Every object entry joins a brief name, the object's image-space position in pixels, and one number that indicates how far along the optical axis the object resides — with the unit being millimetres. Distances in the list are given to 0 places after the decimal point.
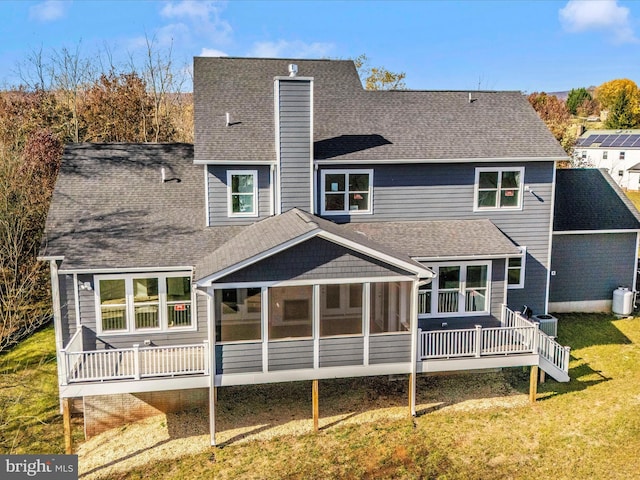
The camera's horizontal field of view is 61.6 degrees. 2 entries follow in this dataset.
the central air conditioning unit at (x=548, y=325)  17016
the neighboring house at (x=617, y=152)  53312
